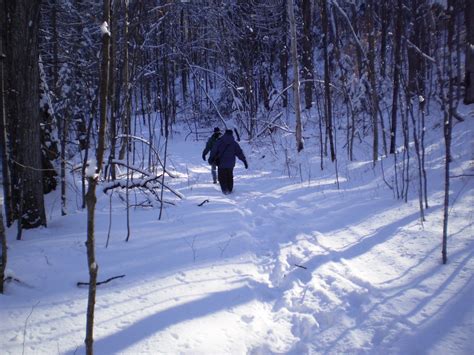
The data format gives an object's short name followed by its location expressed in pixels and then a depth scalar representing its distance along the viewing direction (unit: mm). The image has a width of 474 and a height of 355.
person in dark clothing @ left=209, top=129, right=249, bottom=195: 8484
